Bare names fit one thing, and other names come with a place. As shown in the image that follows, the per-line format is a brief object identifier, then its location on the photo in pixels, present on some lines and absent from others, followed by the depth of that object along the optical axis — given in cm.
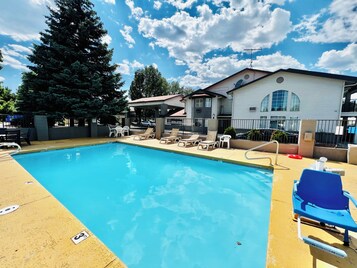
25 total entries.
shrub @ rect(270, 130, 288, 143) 874
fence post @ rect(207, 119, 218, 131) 1104
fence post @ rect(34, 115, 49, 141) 1152
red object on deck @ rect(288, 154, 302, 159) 762
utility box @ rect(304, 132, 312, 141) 754
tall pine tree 1255
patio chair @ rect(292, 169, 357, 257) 227
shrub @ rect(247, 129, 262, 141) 964
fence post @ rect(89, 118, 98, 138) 1474
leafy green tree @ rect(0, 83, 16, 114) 1895
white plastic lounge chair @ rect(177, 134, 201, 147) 1087
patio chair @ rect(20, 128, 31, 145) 978
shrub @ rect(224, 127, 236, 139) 1030
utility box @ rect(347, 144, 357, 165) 677
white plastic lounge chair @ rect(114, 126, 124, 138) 1507
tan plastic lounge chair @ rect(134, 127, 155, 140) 1386
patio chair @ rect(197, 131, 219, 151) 987
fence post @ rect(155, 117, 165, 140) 1383
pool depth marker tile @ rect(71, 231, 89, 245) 230
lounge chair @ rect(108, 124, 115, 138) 1490
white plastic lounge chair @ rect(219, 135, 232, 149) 1000
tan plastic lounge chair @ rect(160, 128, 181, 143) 1192
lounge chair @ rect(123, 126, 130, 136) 1615
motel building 1250
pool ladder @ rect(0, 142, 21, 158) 736
